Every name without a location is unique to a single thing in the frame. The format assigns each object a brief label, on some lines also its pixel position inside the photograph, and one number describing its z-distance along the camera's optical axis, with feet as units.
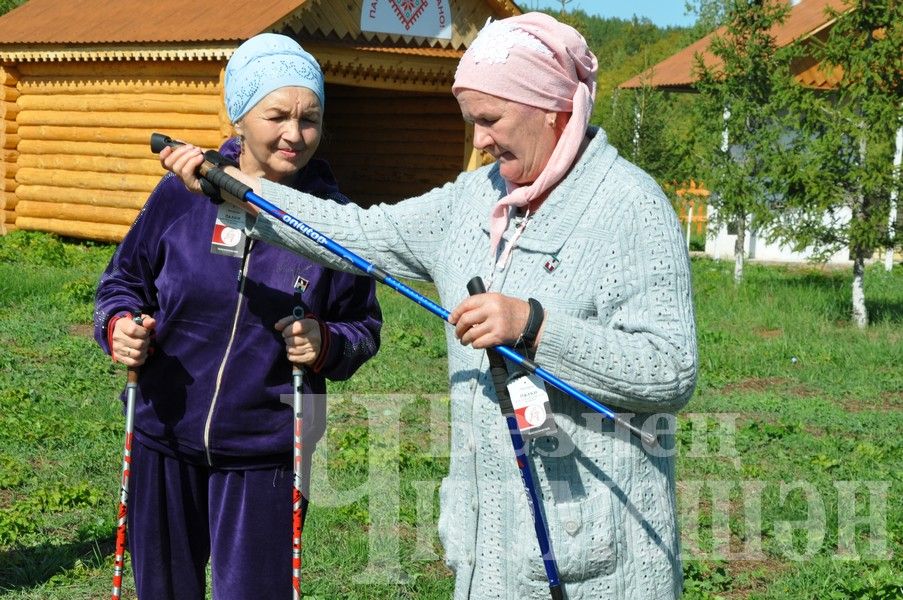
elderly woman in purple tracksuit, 11.38
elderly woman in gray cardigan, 8.91
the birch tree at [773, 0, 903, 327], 42.11
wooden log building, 49.08
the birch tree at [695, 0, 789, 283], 53.57
